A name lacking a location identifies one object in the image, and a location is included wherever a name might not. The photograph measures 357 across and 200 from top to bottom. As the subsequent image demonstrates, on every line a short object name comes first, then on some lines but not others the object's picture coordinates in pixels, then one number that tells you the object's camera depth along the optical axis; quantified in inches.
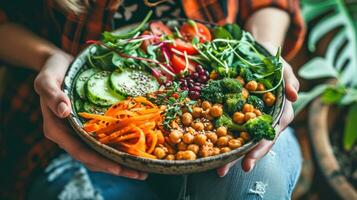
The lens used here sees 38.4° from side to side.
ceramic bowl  42.1
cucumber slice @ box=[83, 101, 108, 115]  47.9
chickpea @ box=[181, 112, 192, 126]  45.7
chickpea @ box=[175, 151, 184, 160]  43.1
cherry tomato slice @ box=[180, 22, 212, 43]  55.1
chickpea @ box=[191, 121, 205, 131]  45.4
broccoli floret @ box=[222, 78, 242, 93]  47.2
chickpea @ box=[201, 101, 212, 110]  46.8
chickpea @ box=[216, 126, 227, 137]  44.8
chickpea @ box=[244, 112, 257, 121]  45.3
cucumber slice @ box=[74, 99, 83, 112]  48.6
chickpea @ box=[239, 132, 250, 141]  44.6
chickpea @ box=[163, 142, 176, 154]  44.2
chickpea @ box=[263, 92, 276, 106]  48.2
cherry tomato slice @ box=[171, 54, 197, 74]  51.3
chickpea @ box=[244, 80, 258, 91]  48.5
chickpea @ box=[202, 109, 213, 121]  46.3
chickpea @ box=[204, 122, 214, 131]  45.8
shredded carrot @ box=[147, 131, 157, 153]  43.3
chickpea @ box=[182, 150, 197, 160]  42.6
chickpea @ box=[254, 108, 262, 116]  46.4
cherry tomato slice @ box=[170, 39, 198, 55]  52.9
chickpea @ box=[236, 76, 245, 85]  49.3
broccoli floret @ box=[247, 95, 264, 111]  47.6
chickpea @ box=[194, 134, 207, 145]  44.1
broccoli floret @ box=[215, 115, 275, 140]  43.5
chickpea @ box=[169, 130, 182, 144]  44.0
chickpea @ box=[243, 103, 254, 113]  46.2
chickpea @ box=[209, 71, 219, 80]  50.2
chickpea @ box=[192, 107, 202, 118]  46.3
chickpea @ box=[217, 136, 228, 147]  44.0
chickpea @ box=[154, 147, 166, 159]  43.0
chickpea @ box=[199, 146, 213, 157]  43.4
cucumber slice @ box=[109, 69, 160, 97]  48.8
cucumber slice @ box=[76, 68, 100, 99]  49.6
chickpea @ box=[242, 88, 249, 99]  47.8
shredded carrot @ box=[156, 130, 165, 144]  44.2
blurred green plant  74.9
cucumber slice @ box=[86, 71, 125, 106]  48.1
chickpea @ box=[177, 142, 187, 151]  44.3
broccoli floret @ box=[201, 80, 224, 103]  47.1
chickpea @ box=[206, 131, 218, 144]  44.6
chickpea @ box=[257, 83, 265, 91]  49.0
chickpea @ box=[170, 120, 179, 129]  45.2
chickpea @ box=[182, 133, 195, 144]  44.1
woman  50.2
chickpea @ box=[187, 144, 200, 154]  43.6
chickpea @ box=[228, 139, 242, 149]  43.6
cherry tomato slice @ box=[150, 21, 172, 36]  55.4
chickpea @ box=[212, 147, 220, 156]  43.5
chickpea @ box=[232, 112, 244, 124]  45.8
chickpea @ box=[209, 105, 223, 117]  45.8
